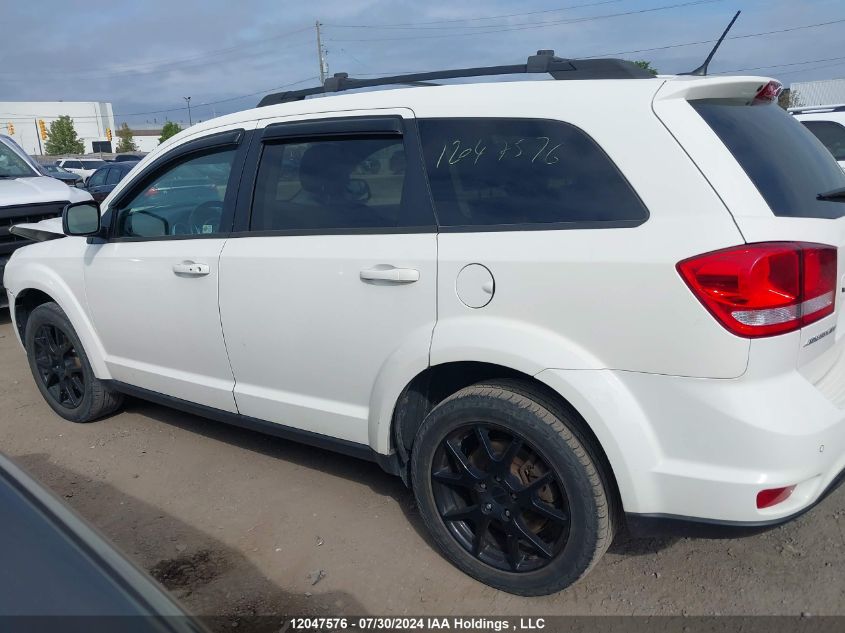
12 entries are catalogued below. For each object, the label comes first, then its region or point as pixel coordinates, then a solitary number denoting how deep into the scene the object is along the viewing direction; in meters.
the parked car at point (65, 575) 1.18
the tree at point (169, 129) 87.20
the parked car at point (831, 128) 7.66
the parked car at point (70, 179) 15.51
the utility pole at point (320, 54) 58.78
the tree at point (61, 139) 82.56
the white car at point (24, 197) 7.06
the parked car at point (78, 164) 38.97
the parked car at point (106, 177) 17.16
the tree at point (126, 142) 85.64
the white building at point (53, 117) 100.12
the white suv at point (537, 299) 2.08
